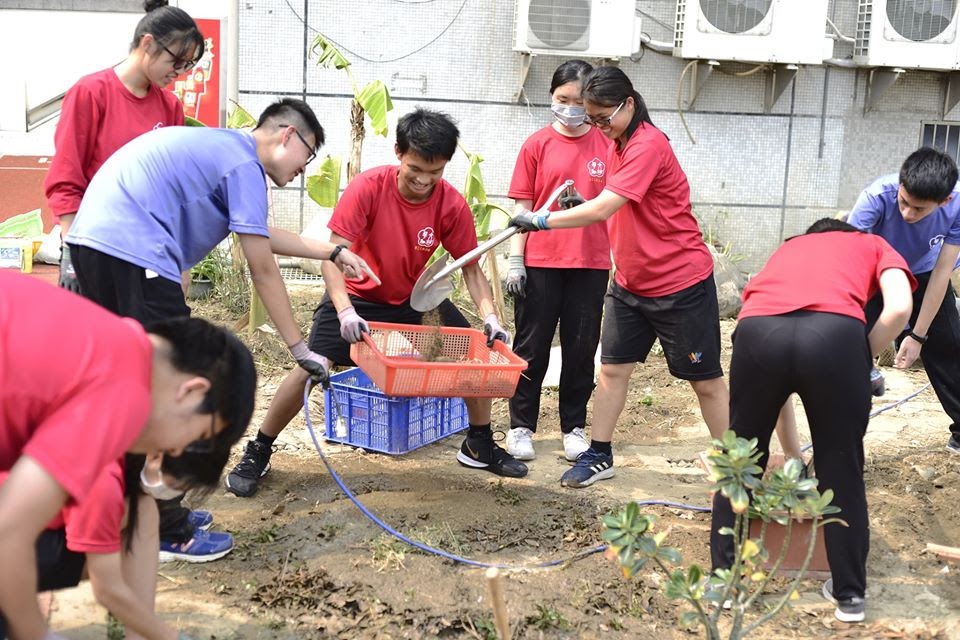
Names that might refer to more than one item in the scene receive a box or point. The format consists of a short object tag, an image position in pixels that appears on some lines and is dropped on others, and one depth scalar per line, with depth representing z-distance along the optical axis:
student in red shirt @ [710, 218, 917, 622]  3.22
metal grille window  8.66
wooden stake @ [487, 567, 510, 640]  2.61
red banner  7.75
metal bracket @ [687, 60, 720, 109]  8.05
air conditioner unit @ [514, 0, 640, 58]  7.55
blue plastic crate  4.88
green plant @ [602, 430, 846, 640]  2.70
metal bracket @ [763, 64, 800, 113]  8.12
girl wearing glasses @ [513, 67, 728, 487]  4.19
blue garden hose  3.70
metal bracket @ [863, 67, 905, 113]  8.24
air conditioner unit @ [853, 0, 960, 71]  7.97
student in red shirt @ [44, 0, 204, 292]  3.78
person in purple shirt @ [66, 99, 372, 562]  3.36
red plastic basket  3.88
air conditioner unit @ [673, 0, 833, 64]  7.75
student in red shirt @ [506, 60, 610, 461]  4.82
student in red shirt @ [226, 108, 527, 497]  4.21
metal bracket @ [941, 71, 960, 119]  8.46
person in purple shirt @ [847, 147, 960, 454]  4.44
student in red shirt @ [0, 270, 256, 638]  1.80
